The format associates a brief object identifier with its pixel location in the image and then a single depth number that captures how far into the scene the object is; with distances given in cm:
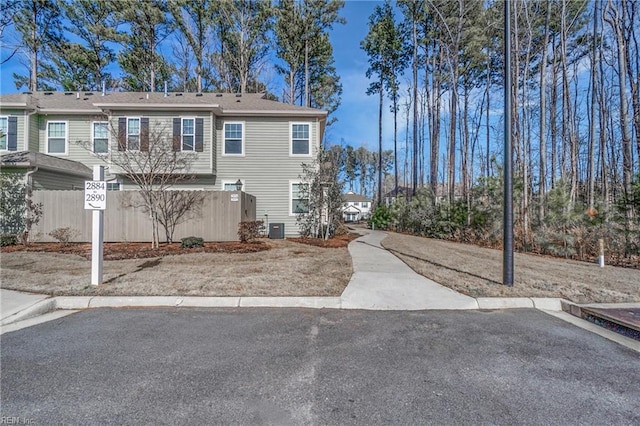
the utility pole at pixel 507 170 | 539
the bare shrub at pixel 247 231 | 1104
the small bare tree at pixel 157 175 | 1002
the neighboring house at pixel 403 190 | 2282
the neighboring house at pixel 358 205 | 5172
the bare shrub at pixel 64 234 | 1020
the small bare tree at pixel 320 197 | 1241
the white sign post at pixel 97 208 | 529
